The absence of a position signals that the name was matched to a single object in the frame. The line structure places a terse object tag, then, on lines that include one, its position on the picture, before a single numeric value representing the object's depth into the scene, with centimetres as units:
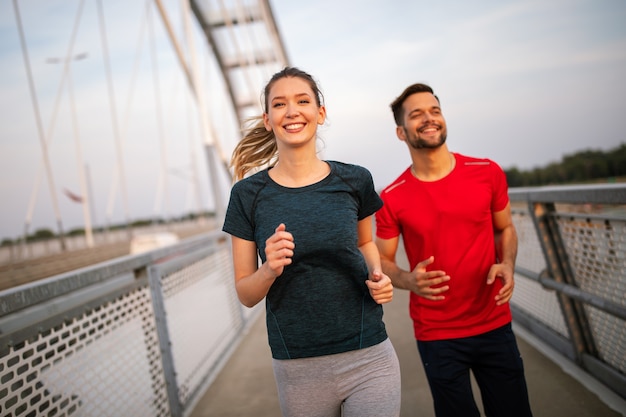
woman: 163
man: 207
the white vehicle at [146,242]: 1159
